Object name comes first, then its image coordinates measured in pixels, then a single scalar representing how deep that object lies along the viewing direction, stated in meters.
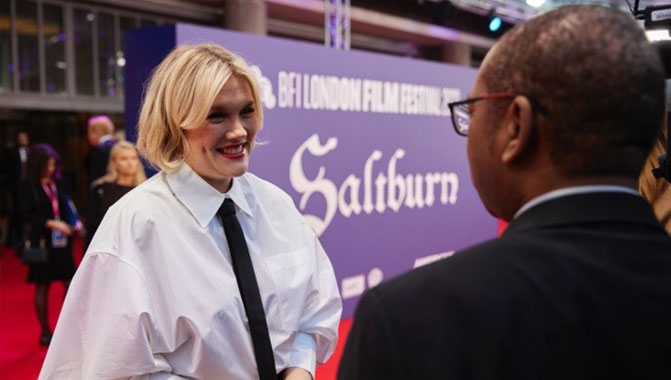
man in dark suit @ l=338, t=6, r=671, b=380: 0.58
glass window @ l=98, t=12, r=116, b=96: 8.52
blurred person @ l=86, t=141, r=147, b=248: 3.55
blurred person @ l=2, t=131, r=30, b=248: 8.23
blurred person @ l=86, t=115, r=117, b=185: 4.93
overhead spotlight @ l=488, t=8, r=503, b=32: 6.84
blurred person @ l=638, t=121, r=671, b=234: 1.65
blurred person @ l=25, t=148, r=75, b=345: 4.23
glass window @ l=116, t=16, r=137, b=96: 8.74
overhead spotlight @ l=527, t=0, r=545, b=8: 7.55
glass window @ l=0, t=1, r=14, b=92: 7.61
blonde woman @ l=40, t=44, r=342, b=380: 1.30
